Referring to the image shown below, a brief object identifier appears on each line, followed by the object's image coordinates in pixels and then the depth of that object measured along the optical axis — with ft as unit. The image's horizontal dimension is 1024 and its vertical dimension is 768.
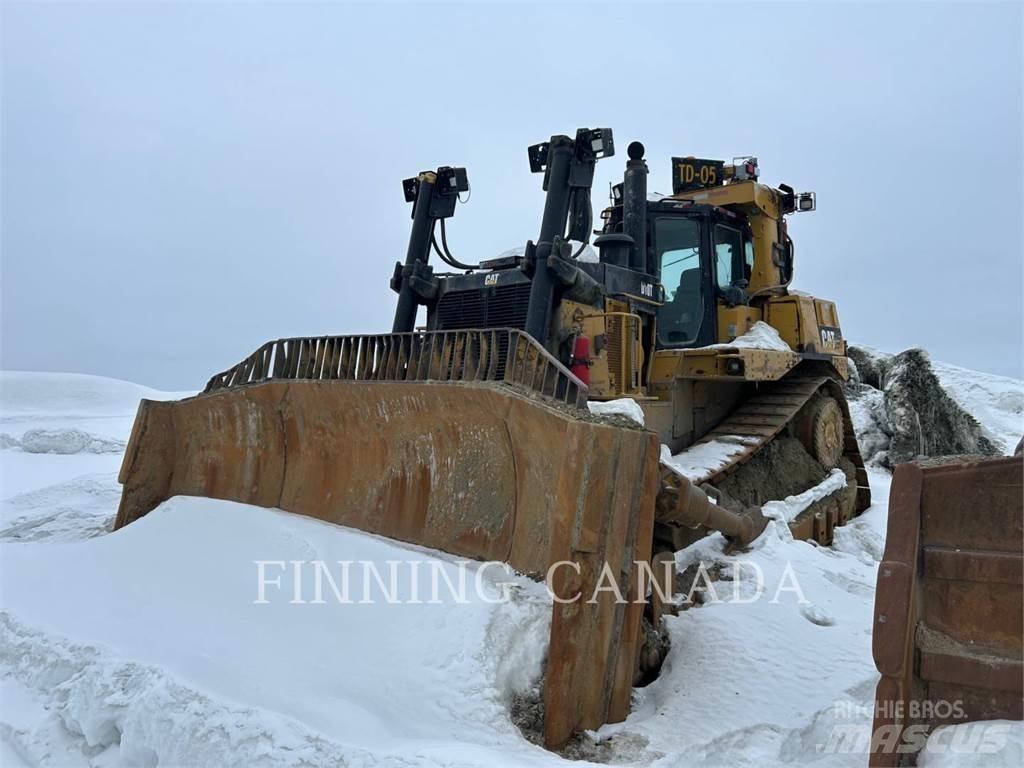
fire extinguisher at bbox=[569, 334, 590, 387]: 18.98
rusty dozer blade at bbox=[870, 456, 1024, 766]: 8.13
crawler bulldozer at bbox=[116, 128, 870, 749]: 11.46
